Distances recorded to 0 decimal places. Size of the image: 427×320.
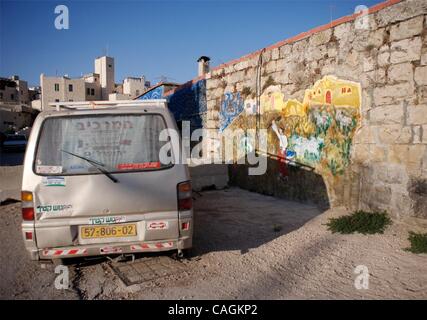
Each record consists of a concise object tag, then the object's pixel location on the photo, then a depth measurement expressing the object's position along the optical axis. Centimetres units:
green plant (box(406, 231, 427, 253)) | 408
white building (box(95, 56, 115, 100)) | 5491
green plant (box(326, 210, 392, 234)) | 490
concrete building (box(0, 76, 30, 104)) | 5234
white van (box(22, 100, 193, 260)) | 316
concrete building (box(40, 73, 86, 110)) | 5166
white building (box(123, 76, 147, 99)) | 5619
